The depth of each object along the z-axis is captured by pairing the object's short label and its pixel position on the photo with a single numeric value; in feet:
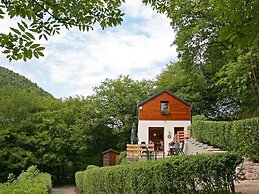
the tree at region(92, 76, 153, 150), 106.83
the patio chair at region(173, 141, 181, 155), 53.21
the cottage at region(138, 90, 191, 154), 90.38
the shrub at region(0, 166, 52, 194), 22.25
